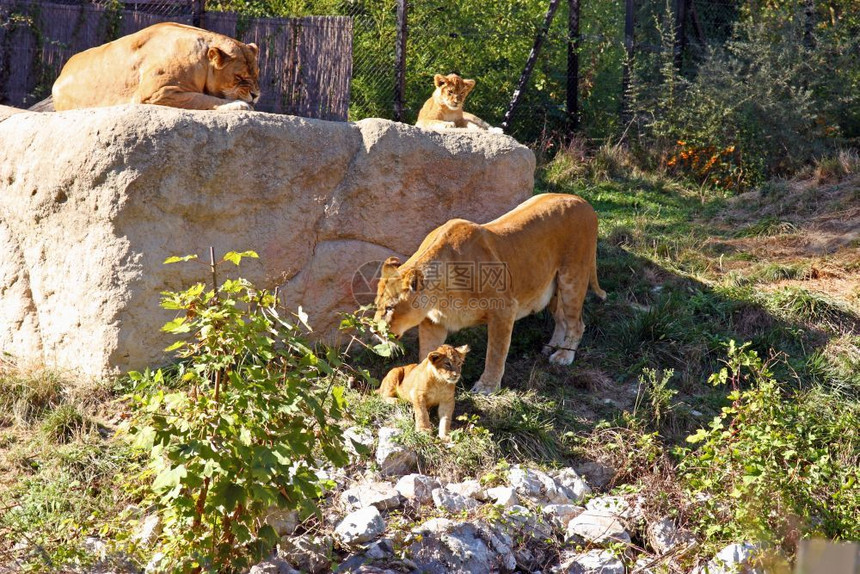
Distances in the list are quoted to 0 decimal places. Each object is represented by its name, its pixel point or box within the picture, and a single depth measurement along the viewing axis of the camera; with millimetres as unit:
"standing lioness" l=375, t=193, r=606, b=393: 6973
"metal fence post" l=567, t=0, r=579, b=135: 12766
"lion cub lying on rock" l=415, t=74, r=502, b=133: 9039
